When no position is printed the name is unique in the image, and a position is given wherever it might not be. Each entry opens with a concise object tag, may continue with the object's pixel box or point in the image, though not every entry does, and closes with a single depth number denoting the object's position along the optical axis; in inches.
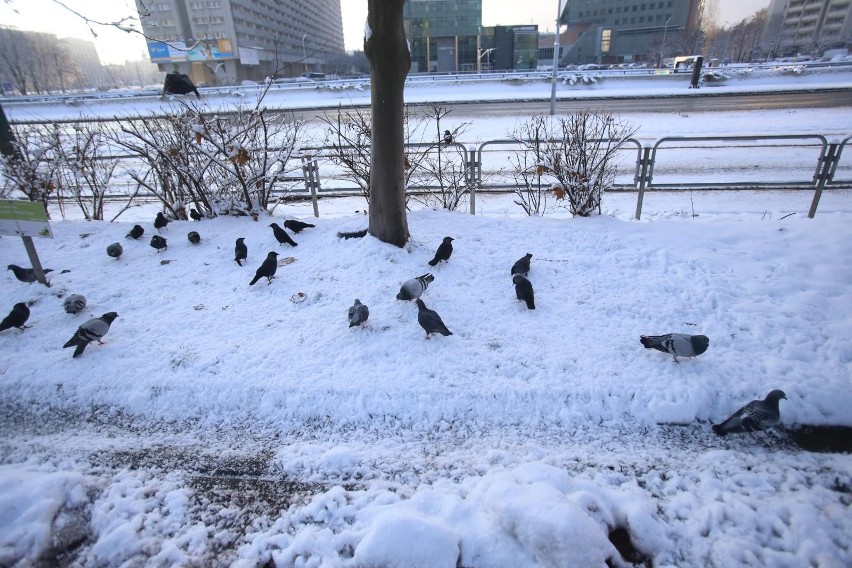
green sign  168.9
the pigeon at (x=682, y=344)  124.2
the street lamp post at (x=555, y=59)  707.4
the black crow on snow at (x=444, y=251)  185.8
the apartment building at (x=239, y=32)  2176.4
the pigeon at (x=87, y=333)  141.3
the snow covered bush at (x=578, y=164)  232.2
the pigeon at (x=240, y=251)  202.3
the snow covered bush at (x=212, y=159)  237.0
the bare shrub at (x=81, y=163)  264.8
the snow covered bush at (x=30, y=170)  254.2
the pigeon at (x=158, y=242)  215.2
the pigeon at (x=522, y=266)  180.9
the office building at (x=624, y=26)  2770.7
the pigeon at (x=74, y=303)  167.0
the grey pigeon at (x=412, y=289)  157.2
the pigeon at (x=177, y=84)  253.3
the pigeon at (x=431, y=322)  140.7
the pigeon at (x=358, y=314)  147.0
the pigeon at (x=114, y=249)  210.4
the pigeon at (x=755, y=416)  103.3
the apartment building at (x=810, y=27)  2145.7
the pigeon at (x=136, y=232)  234.1
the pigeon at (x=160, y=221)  240.4
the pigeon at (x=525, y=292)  159.8
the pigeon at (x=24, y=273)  189.3
